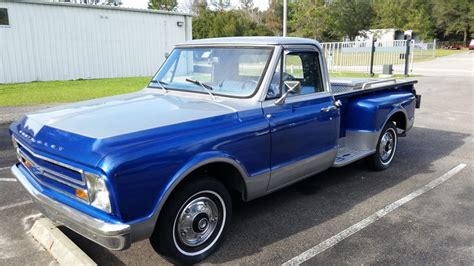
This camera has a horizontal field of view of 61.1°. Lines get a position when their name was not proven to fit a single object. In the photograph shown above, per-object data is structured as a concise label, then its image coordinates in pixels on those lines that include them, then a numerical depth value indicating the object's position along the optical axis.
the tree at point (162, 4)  56.44
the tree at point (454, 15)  74.50
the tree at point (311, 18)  37.84
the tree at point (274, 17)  66.91
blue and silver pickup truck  2.88
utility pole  17.22
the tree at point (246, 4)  82.59
